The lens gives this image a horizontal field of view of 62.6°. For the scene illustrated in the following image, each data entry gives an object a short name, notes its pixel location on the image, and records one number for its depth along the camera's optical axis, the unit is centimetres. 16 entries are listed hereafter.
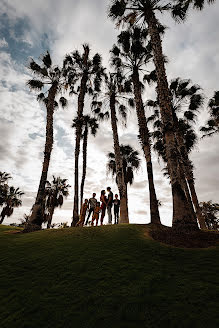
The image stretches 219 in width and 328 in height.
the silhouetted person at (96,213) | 1095
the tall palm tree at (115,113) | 1412
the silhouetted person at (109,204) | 1068
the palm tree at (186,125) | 1625
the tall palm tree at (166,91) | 692
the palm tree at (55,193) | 3139
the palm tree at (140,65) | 1195
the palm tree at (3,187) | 3781
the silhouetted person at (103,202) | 1060
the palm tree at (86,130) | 2155
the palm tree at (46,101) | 1162
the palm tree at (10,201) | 3721
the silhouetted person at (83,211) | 1123
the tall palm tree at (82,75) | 1753
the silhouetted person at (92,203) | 1095
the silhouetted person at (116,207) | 1201
